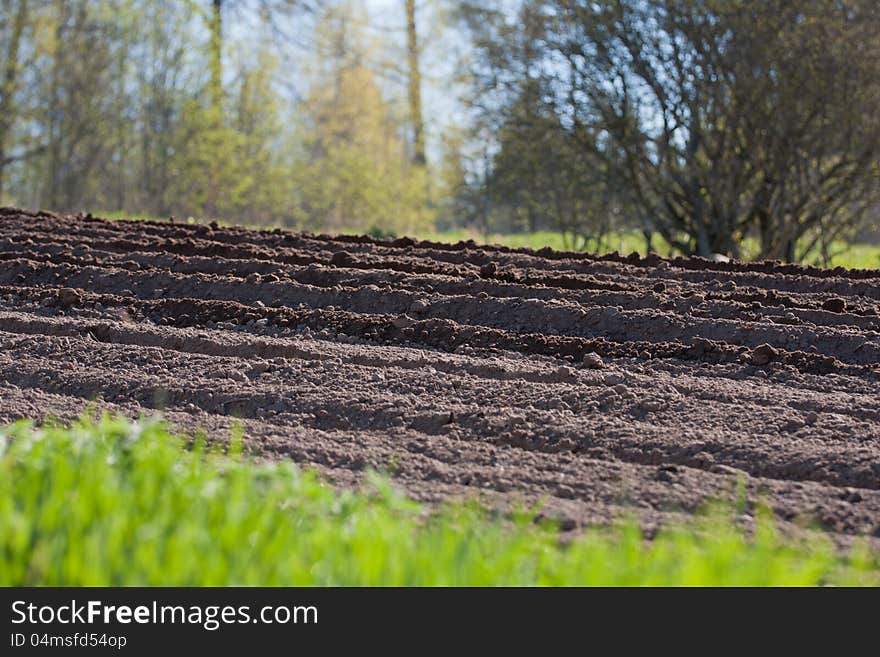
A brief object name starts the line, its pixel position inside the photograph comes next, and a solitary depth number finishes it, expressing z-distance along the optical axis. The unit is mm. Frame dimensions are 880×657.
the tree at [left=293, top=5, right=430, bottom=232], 34844
